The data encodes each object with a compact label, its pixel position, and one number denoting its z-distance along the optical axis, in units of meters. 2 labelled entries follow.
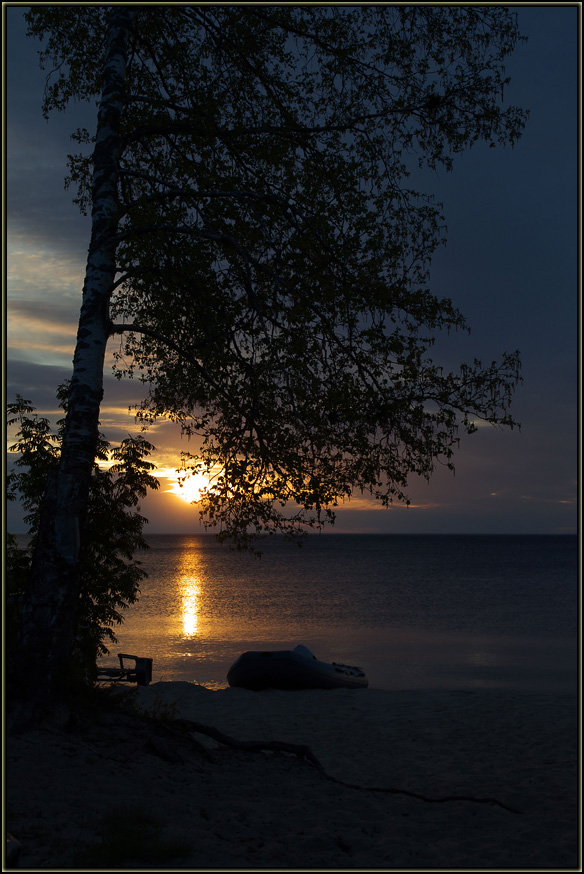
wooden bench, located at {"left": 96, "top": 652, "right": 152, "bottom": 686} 20.64
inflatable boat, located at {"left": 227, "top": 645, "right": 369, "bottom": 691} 21.33
